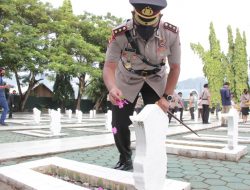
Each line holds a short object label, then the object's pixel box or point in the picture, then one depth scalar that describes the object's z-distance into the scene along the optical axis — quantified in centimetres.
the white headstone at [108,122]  1066
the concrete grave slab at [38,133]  872
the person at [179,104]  1636
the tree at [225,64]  3481
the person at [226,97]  1298
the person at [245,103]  1673
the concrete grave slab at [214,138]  773
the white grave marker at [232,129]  550
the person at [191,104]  1911
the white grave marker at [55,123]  889
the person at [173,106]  1393
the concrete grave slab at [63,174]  314
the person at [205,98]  1391
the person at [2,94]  1111
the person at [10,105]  1650
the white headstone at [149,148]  231
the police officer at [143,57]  285
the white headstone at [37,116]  1399
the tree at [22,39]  2512
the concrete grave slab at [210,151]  511
